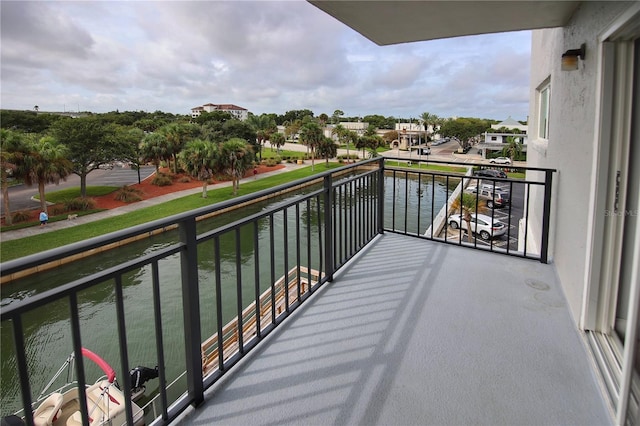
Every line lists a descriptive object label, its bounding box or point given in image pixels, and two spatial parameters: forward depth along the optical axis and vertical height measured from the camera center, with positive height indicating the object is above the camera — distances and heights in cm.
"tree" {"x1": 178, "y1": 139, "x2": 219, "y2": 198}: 2611 +4
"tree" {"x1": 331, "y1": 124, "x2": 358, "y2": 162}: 5128 +314
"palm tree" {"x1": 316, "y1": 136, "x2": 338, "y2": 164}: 4259 +106
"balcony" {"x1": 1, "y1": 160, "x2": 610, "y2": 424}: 141 -97
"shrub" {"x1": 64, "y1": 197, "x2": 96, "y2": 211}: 2378 -280
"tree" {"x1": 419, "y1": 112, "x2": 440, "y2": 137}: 6344 +625
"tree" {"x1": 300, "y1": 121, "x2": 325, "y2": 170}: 4157 +247
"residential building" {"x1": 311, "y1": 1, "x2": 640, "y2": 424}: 172 +5
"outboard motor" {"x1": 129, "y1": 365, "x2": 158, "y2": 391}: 682 -394
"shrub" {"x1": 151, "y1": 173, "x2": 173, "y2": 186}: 3095 -173
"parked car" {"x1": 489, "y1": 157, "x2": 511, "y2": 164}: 3881 -48
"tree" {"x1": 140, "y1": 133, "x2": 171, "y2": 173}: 3123 +100
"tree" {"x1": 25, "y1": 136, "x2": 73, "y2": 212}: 2045 -20
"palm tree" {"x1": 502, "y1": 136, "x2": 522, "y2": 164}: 3932 +71
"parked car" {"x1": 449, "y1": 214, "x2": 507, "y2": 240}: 1710 -333
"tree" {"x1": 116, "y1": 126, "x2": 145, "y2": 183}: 2805 +113
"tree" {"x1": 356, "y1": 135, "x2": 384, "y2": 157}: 4991 +185
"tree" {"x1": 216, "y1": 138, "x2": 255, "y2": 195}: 2647 -4
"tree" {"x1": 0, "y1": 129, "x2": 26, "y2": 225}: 1925 +29
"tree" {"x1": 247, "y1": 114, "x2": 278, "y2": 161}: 5022 +459
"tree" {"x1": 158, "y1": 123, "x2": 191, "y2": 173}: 3270 +190
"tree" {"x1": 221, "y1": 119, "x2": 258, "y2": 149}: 4247 +309
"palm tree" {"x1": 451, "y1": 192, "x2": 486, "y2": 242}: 1731 -233
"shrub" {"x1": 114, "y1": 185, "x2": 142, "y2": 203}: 2645 -251
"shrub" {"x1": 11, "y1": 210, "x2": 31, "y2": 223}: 2138 -317
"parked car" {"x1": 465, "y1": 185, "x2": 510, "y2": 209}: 2297 -259
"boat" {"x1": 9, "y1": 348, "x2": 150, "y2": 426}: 540 -383
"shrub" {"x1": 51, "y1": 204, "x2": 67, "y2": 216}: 2321 -303
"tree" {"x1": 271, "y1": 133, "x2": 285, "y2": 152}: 5122 +255
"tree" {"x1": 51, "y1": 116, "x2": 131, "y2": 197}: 2455 +117
